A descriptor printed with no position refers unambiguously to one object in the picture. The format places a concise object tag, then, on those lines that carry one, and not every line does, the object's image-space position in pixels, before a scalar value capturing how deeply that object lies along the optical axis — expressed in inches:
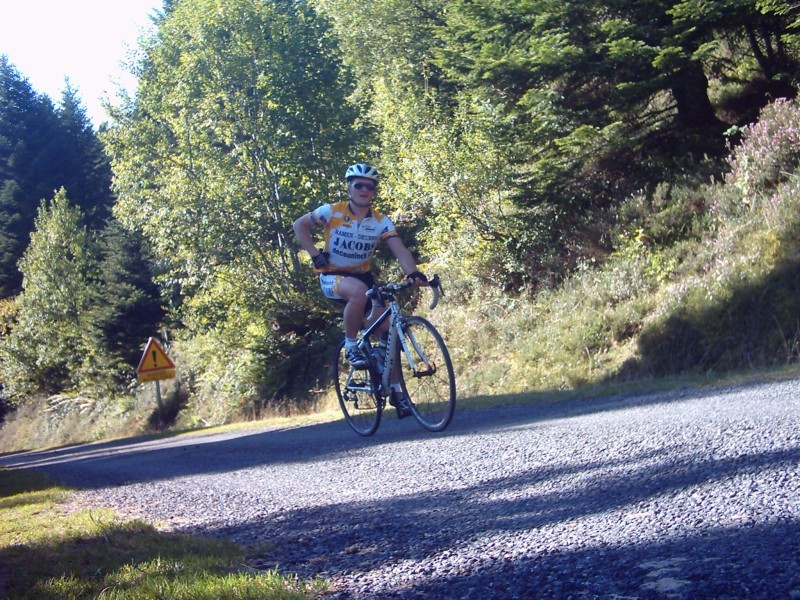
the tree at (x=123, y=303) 1573.6
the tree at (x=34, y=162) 2546.8
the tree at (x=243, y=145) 949.2
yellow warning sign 959.6
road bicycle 302.7
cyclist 314.5
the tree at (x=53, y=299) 1861.5
